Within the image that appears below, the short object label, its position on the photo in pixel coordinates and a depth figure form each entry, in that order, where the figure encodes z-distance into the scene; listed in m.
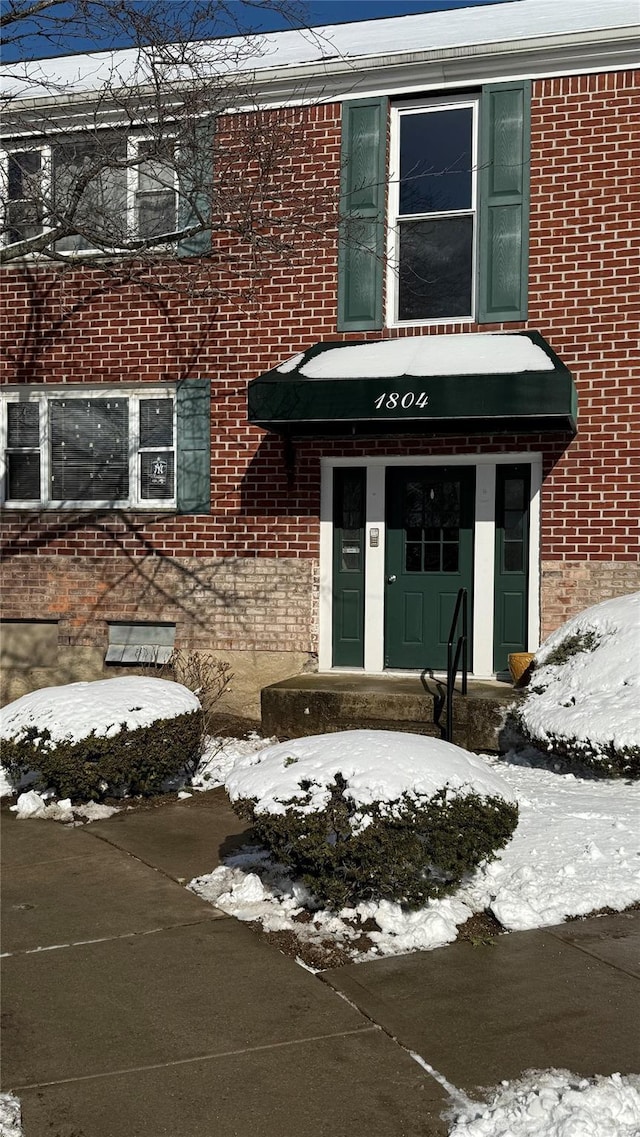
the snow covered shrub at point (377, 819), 5.23
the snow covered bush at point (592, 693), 7.51
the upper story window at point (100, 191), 9.34
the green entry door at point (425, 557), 10.65
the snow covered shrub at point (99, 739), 7.42
